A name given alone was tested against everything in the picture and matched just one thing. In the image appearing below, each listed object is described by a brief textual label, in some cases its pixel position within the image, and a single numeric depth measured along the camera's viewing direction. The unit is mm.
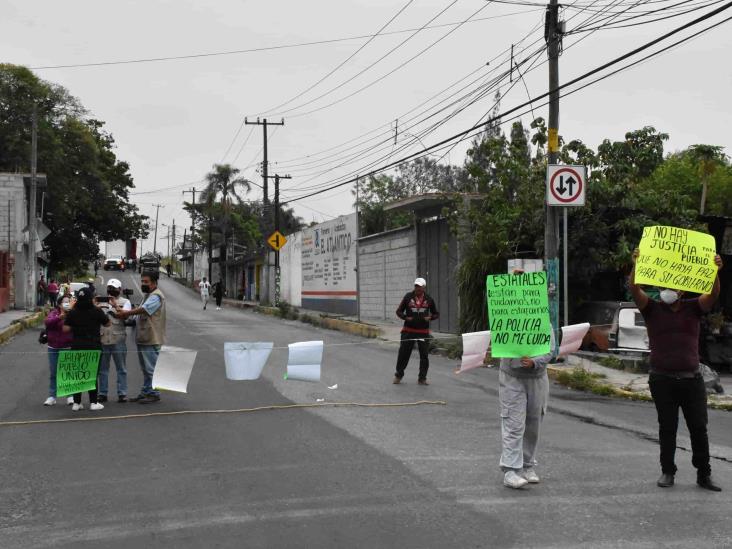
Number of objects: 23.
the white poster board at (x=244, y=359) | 10500
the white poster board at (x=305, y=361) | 10664
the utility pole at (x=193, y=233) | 86075
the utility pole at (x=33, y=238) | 31375
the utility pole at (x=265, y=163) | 47625
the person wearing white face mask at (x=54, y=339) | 10828
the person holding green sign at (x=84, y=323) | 10633
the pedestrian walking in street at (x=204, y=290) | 43844
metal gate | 25344
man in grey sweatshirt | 6547
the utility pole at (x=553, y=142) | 15859
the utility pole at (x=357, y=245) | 30414
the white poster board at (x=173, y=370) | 10664
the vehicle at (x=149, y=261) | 79500
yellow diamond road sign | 41506
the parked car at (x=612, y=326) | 15781
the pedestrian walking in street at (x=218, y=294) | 45919
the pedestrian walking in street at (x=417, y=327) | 13352
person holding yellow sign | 6559
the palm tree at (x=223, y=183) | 63312
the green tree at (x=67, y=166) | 47125
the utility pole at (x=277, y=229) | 43250
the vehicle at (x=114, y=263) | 83562
